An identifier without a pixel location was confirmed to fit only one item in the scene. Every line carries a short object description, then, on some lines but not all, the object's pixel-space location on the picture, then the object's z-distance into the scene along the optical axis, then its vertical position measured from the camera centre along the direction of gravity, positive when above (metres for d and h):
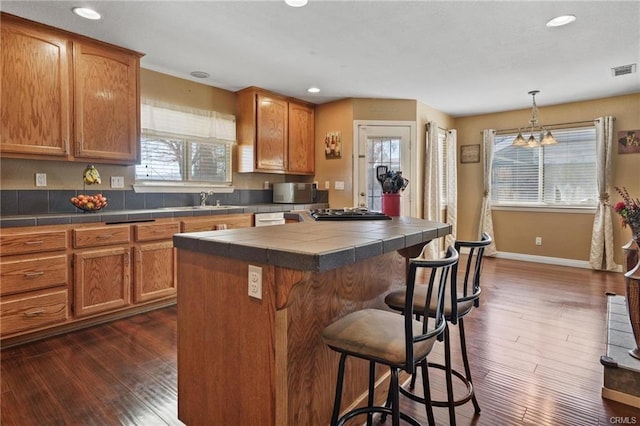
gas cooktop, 2.25 -0.11
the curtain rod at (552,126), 5.10 +1.13
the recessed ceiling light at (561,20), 2.70 +1.41
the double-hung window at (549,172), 5.19 +0.42
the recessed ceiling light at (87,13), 2.58 +1.39
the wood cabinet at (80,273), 2.50 -0.62
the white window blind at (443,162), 5.82 +0.62
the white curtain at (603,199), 4.86 -0.01
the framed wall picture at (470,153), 6.17 +0.80
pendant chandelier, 4.66 +0.99
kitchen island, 1.24 -0.50
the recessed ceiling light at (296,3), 2.46 +1.39
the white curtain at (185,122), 3.79 +0.89
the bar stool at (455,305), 1.55 -0.50
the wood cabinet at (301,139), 5.03 +0.87
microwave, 4.91 +0.07
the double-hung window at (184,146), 3.82 +0.61
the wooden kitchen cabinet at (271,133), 4.58 +0.88
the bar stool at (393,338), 1.15 -0.50
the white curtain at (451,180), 5.94 +0.31
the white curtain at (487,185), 5.91 +0.23
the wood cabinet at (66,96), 2.69 +0.86
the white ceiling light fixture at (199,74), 3.94 +1.41
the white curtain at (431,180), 5.34 +0.28
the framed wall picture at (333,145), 5.11 +0.78
